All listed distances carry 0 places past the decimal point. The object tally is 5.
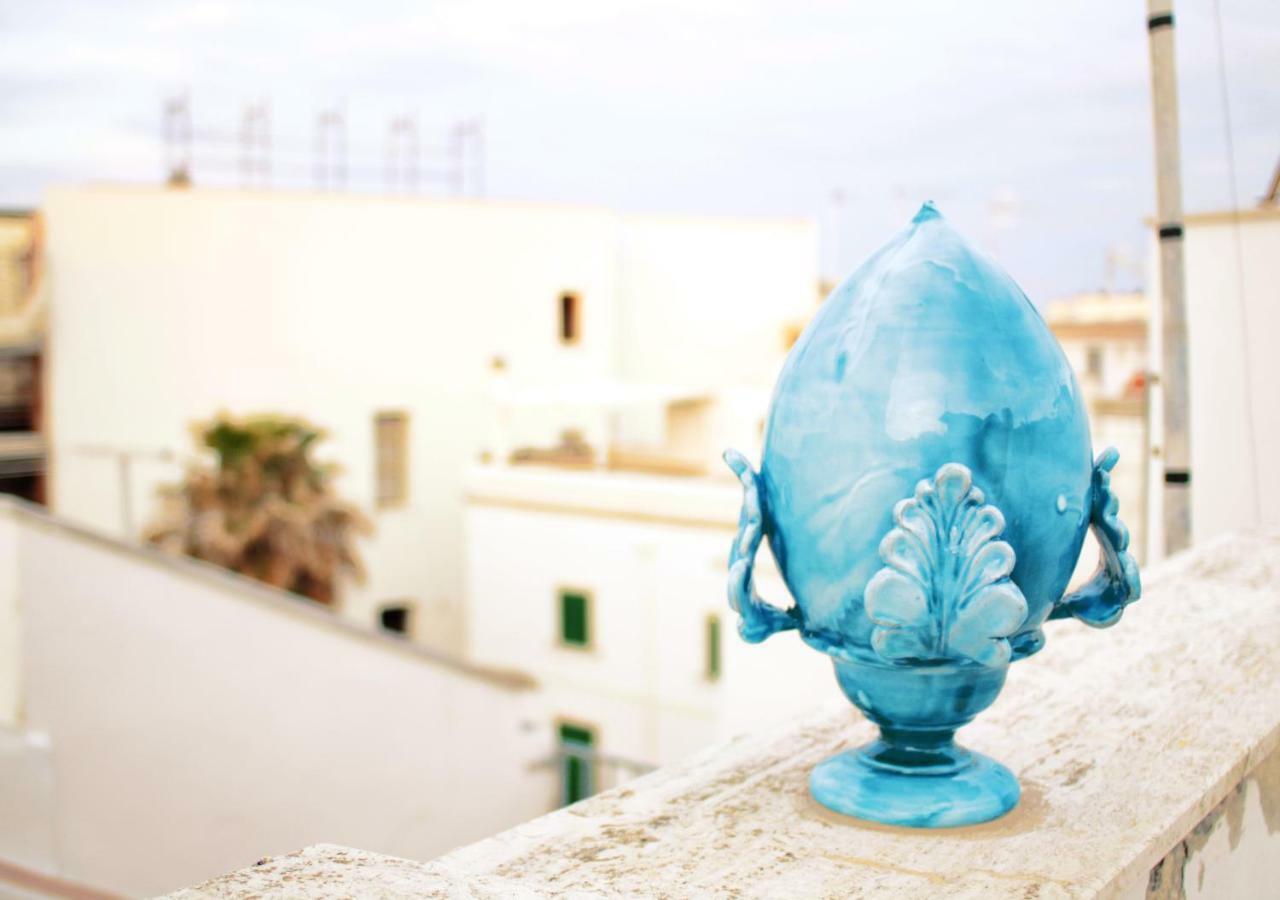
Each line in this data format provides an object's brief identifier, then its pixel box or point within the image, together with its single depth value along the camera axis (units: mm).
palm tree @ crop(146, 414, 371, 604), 21062
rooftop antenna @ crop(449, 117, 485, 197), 28594
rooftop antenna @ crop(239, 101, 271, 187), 26766
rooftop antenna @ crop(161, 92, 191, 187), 26953
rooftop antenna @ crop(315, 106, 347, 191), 27109
